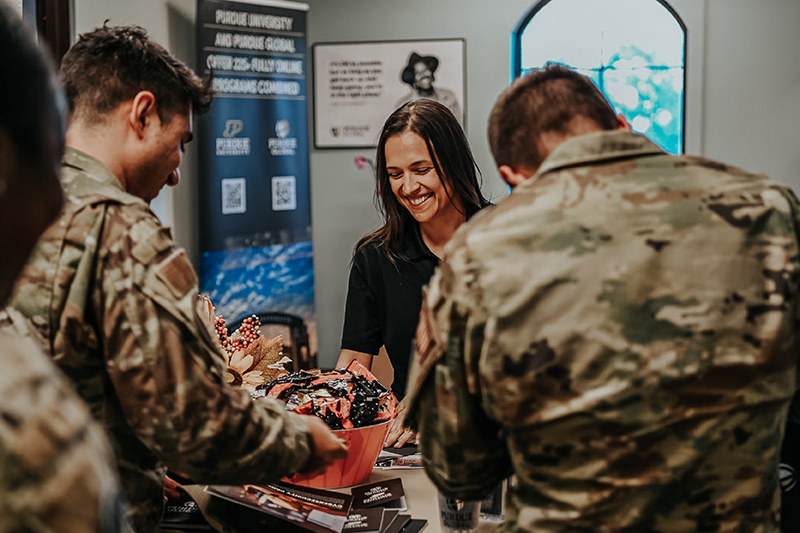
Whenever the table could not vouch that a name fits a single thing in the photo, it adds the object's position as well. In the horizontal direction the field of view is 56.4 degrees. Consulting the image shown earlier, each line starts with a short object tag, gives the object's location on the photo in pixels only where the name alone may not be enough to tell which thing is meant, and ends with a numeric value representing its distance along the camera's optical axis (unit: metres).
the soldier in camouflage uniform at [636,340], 0.90
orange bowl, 1.51
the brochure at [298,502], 1.31
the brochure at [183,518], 1.39
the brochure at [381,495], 1.44
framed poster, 5.36
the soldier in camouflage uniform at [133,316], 1.01
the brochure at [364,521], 1.32
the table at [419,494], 1.37
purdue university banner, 4.48
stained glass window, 5.23
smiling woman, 2.35
